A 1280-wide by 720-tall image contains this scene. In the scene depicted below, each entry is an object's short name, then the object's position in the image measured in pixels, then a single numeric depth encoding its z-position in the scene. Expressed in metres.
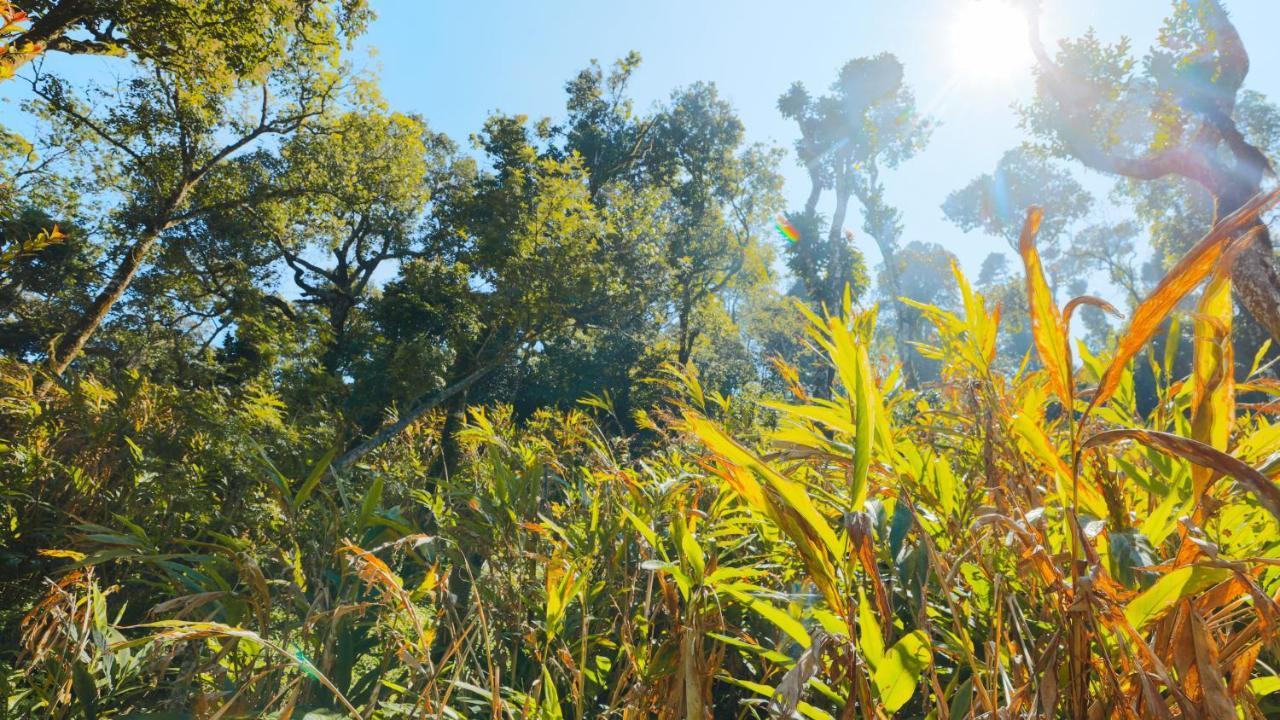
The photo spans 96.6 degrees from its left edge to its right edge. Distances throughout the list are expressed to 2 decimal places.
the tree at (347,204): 9.13
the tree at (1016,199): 21.67
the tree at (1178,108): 4.57
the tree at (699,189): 12.90
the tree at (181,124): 7.37
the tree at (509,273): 8.25
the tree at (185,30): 4.41
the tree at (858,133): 17.03
